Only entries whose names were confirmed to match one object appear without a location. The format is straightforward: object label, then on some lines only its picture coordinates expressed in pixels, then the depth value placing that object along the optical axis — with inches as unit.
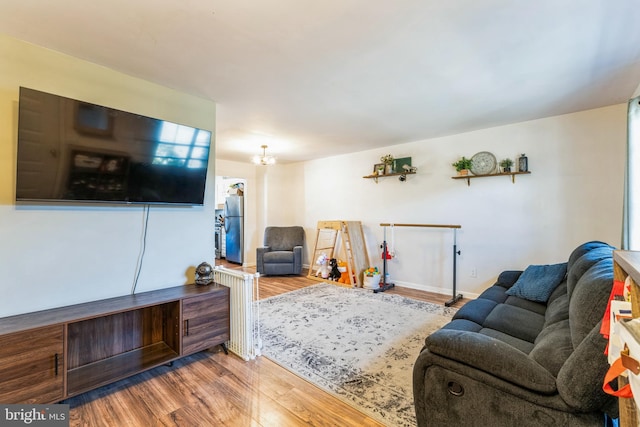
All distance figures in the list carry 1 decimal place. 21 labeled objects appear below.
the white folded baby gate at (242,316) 90.7
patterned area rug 73.8
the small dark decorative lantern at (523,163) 134.9
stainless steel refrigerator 249.4
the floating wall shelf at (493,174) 136.3
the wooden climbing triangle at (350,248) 183.9
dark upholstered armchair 208.8
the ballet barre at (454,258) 149.0
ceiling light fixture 173.5
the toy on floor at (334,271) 195.9
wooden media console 60.4
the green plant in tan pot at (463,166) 150.7
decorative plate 146.0
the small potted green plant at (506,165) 140.0
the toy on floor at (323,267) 200.9
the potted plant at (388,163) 181.6
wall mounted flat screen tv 69.2
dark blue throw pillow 95.4
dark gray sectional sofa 38.5
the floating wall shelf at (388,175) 176.0
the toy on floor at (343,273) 188.9
